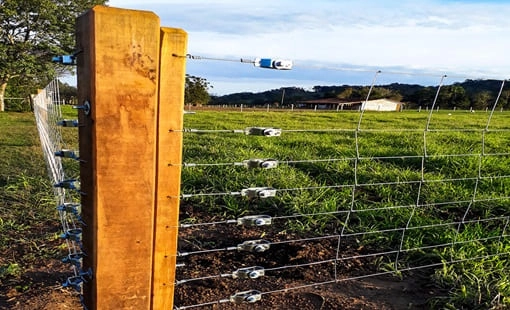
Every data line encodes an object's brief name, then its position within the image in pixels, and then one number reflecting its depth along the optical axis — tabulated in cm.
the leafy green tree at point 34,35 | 2289
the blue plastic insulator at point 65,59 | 157
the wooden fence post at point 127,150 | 139
